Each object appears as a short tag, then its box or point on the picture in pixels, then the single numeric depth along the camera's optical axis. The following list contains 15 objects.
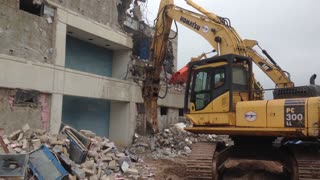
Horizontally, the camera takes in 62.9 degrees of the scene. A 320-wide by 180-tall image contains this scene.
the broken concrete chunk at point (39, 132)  8.35
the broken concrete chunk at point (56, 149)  6.95
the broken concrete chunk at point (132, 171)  8.07
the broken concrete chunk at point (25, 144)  7.28
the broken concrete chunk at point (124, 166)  8.22
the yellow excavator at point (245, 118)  5.86
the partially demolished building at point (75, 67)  9.07
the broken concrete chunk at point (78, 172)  6.66
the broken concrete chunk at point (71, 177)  6.43
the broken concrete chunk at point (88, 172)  7.07
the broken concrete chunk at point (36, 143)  7.34
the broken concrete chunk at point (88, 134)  9.09
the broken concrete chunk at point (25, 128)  8.47
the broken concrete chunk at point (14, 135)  7.97
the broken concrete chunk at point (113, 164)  8.16
